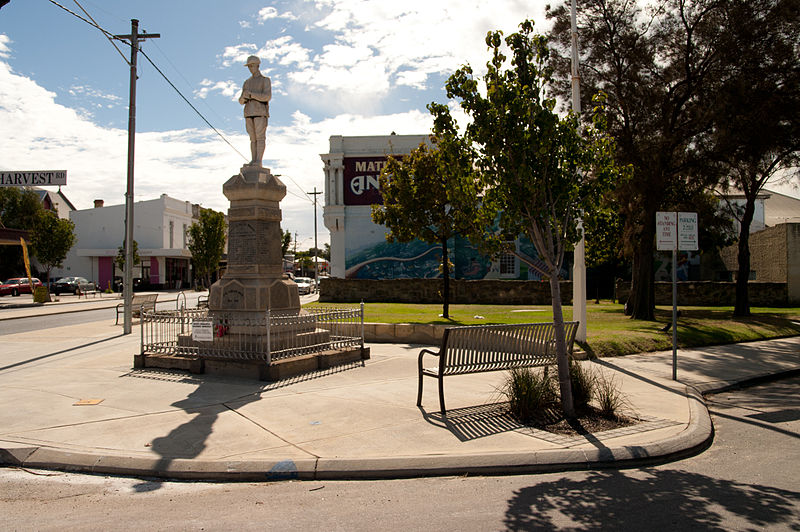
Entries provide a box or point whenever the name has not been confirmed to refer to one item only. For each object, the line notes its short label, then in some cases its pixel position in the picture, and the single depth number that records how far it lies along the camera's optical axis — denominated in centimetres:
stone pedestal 1089
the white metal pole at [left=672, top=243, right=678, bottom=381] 968
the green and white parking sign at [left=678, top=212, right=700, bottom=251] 998
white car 4725
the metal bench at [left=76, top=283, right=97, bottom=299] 4741
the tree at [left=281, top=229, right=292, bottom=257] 8165
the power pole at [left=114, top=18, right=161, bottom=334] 1775
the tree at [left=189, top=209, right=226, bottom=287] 5284
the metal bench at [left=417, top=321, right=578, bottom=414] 777
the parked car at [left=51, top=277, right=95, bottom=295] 4997
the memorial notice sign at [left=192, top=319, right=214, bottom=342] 988
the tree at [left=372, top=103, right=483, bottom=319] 2033
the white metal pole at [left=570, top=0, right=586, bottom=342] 1213
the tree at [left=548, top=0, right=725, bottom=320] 1936
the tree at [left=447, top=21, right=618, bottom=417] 687
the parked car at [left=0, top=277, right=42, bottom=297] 4612
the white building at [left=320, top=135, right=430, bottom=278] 4625
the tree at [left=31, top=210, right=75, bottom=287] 4541
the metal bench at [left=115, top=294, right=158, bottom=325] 2043
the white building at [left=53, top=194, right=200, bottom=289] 5797
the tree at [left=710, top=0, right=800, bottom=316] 1769
